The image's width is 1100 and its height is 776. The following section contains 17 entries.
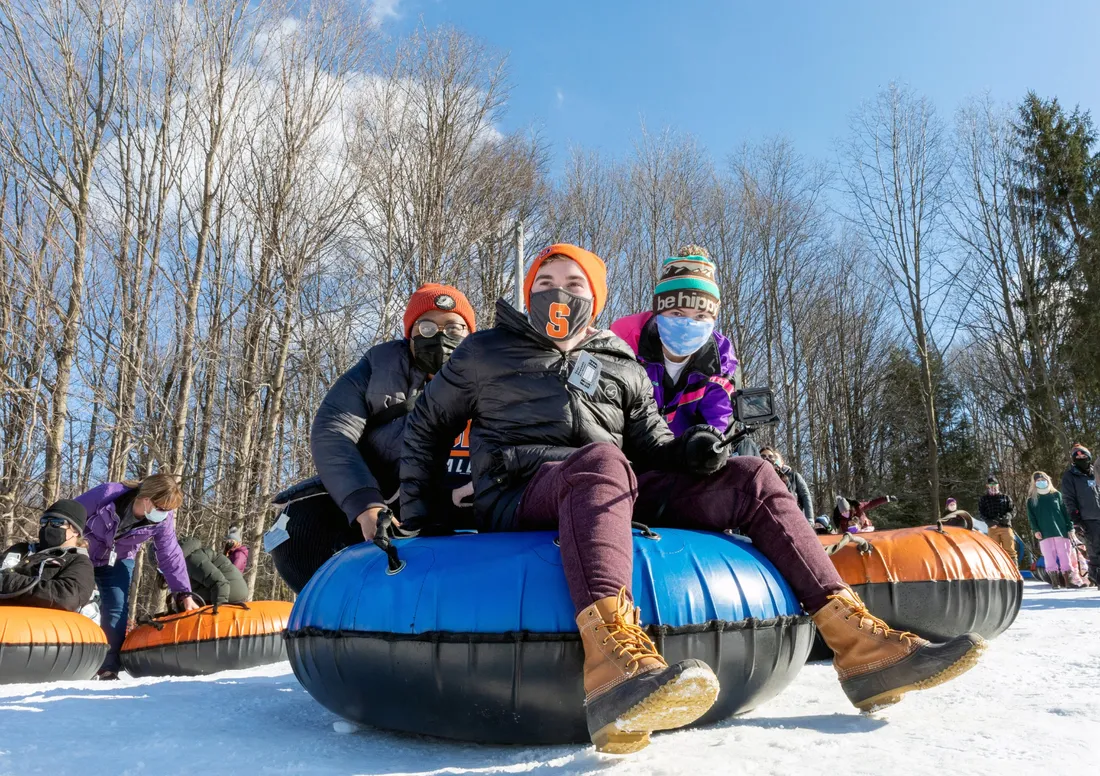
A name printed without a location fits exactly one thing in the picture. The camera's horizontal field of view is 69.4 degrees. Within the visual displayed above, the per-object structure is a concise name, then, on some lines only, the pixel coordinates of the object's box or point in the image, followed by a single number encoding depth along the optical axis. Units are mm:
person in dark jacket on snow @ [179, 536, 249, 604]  7344
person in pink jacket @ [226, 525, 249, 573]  9516
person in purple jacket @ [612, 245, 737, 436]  3609
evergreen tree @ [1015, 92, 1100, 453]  18828
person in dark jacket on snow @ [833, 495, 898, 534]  5371
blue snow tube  2002
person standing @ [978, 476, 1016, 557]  11461
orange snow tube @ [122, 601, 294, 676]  6137
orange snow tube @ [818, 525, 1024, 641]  3727
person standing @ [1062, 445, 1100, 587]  8695
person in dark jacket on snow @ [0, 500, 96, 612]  5047
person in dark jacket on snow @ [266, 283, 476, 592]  3256
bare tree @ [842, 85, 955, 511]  18141
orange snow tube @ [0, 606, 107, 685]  4645
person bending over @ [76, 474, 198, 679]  5477
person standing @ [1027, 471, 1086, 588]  10508
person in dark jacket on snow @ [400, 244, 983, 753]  1785
